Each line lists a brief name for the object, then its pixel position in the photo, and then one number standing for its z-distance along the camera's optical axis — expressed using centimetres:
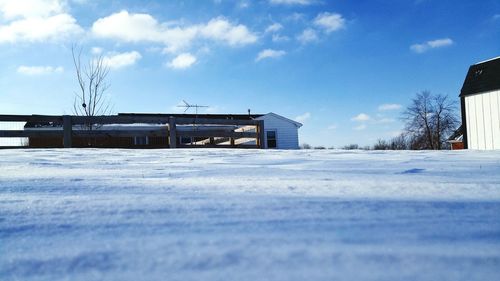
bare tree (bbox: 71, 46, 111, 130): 1016
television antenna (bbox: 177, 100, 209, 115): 2481
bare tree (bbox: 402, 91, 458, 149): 2798
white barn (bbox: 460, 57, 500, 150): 1302
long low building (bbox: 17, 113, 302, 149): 709
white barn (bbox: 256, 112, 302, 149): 2355
